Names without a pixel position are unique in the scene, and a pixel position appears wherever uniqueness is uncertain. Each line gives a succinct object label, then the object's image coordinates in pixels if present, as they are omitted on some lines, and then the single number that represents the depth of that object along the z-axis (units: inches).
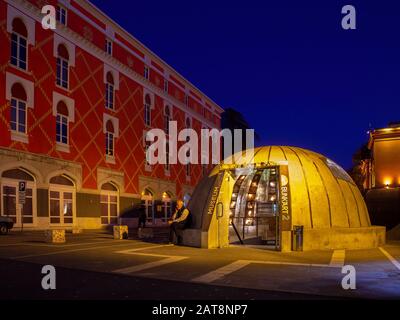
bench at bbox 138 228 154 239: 931.8
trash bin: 644.7
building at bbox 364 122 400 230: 1385.3
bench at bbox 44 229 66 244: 768.3
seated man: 739.4
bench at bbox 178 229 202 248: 697.6
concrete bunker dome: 681.0
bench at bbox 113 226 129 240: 888.3
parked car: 976.1
